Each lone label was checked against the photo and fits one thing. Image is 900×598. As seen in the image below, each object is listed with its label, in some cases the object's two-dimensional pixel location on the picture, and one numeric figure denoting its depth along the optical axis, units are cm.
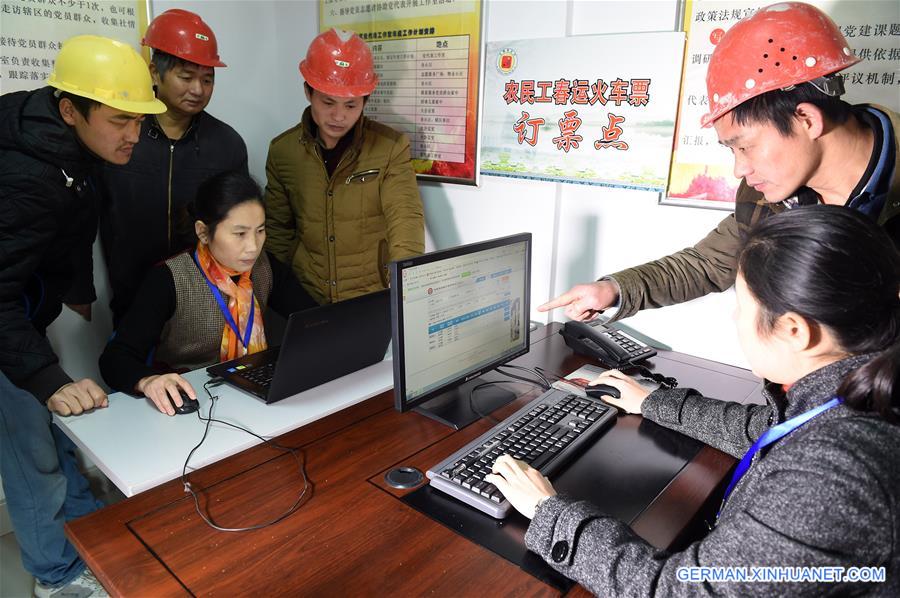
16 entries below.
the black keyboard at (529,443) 103
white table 114
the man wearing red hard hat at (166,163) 211
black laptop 136
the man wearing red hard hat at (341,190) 216
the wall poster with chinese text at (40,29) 197
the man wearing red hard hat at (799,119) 116
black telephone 170
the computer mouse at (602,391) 143
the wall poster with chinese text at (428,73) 222
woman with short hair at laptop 174
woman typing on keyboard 65
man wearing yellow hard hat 147
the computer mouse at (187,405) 135
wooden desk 85
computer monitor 119
